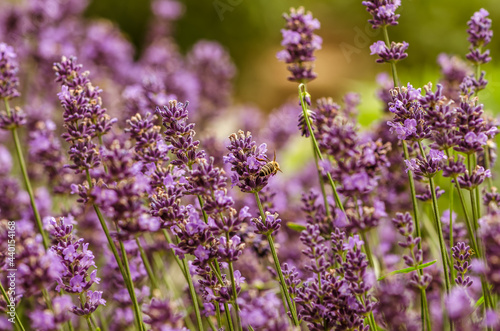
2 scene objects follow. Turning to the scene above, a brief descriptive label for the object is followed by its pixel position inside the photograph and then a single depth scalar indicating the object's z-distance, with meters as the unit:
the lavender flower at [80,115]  0.78
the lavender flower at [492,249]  0.72
